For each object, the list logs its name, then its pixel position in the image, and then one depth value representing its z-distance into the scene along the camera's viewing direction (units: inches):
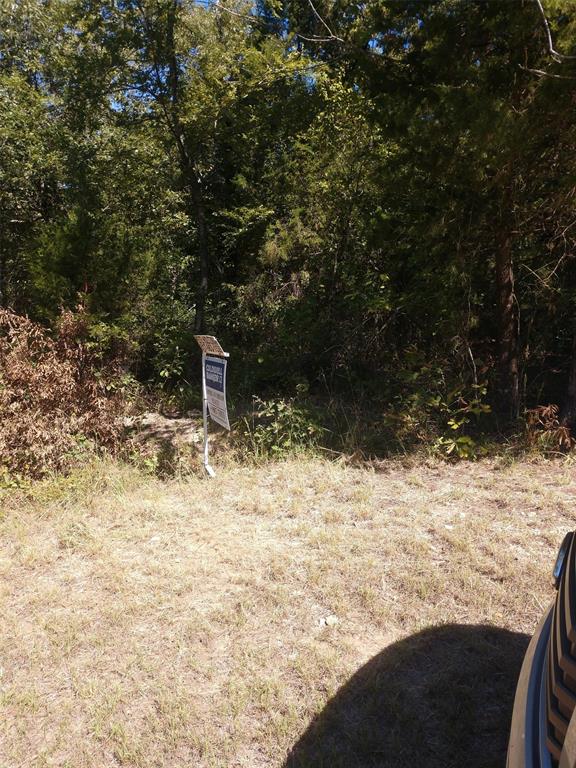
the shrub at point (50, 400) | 236.1
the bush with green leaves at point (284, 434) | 248.2
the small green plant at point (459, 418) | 228.2
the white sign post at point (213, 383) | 209.3
